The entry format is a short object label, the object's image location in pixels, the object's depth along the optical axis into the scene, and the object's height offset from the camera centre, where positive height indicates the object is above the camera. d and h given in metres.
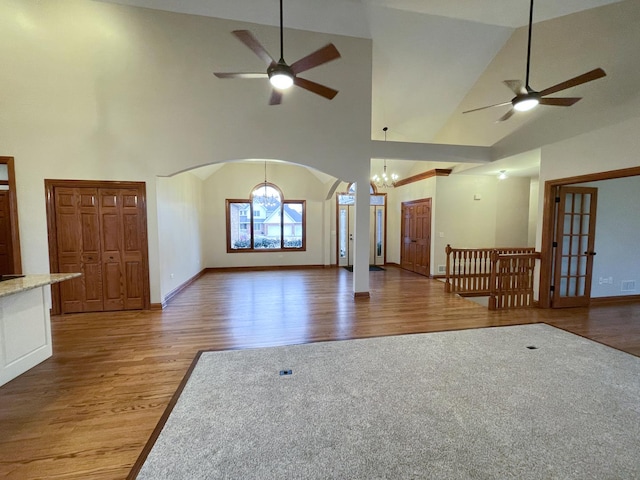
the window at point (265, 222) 8.34 +0.03
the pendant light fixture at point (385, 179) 7.08 +1.27
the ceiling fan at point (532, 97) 2.81 +1.45
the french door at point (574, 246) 4.68 -0.41
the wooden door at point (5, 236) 4.01 -0.21
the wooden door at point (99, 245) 4.21 -0.36
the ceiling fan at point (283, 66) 2.47 +1.58
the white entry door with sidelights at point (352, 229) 9.02 -0.20
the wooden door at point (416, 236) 7.41 -0.39
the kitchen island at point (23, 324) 2.44 -1.01
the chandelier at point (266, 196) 8.34 +0.85
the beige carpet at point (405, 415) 1.59 -1.45
